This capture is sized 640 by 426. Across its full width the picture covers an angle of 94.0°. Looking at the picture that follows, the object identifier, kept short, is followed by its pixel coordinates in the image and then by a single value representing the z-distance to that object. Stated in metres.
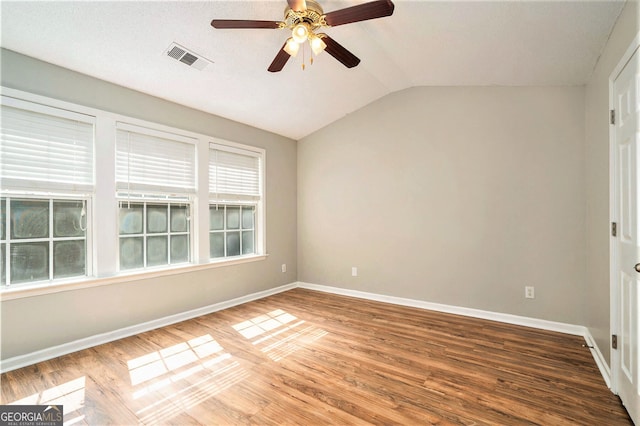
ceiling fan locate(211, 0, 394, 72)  1.89
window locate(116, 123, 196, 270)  3.11
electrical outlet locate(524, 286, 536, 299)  3.32
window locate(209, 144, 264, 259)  3.96
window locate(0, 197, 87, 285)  2.46
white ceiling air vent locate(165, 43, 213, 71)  2.64
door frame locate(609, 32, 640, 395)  2.05
